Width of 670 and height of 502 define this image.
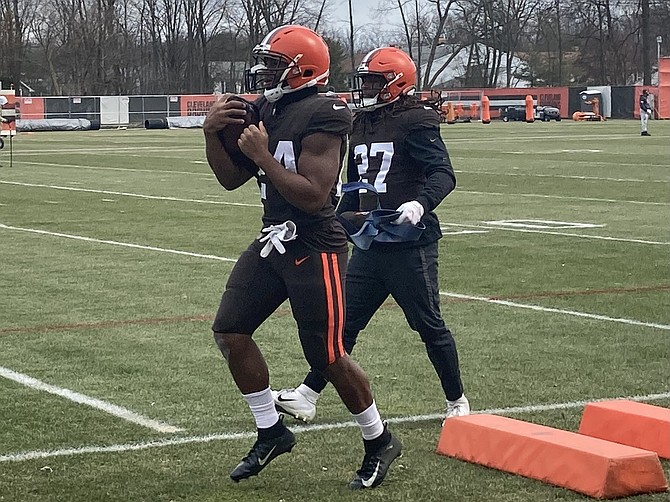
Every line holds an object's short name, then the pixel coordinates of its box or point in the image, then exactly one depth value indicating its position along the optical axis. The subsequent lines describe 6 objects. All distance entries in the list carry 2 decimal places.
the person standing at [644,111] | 41.88
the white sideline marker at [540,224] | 15.53
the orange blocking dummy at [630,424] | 5.62
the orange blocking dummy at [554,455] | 5.03
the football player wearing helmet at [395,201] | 6.24
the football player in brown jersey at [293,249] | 5.08
